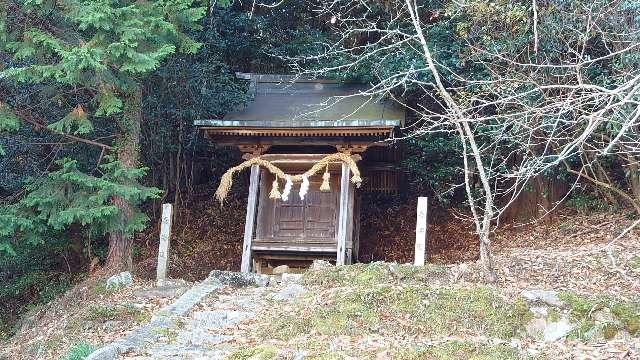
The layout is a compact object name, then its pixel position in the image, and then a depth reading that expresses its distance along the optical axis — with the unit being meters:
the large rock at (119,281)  9.52
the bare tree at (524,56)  10.30
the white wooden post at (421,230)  9.55
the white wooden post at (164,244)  10.19
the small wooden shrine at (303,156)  10.75
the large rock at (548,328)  6.25
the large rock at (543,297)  6.64
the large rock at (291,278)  9.08
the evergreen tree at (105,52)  8.93
